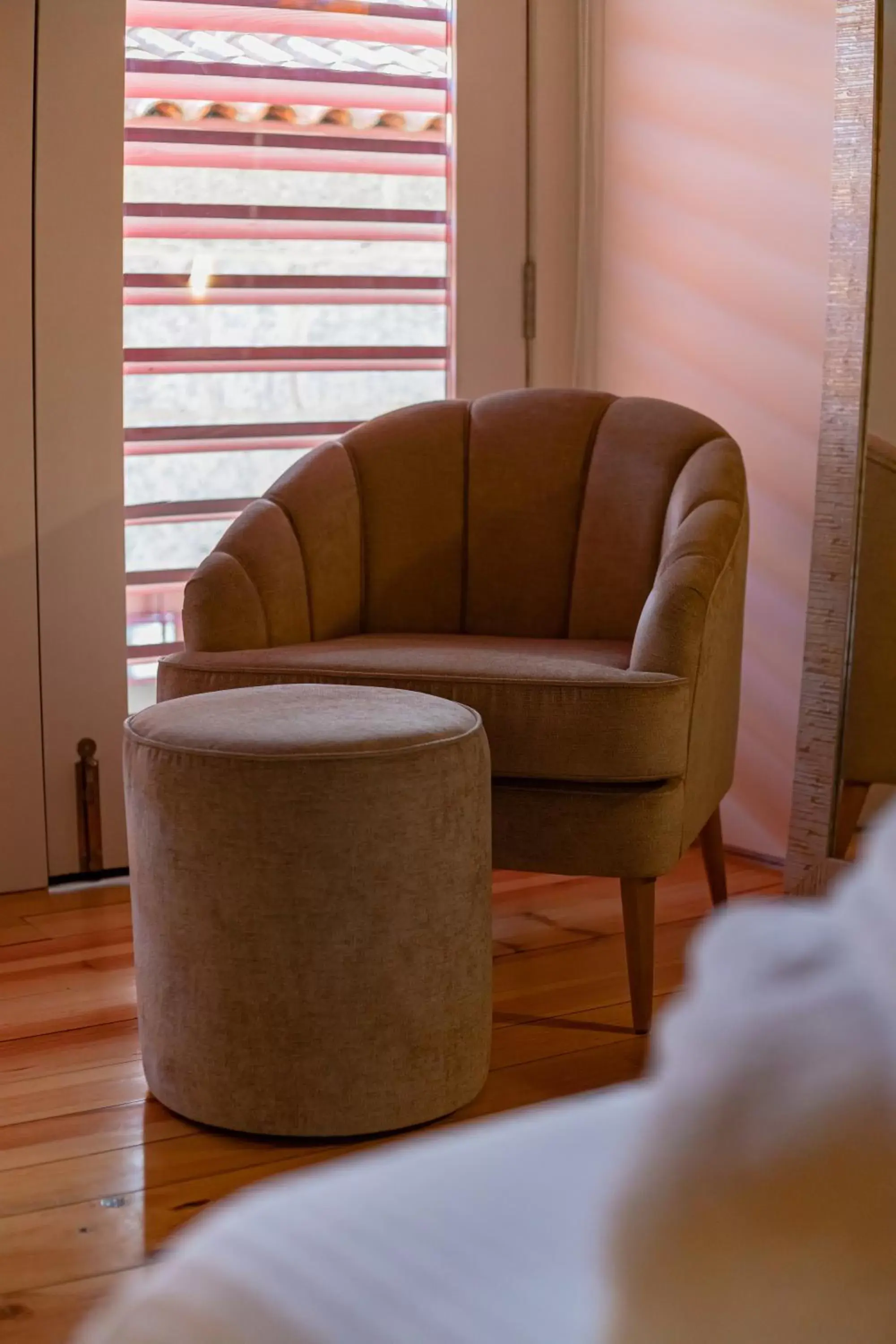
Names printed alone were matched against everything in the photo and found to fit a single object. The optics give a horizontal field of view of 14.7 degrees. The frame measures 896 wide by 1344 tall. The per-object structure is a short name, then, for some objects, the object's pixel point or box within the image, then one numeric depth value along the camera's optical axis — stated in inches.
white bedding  44.2
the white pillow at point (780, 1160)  37.2
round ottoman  148.6
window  187.4
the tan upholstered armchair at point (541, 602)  161.6
